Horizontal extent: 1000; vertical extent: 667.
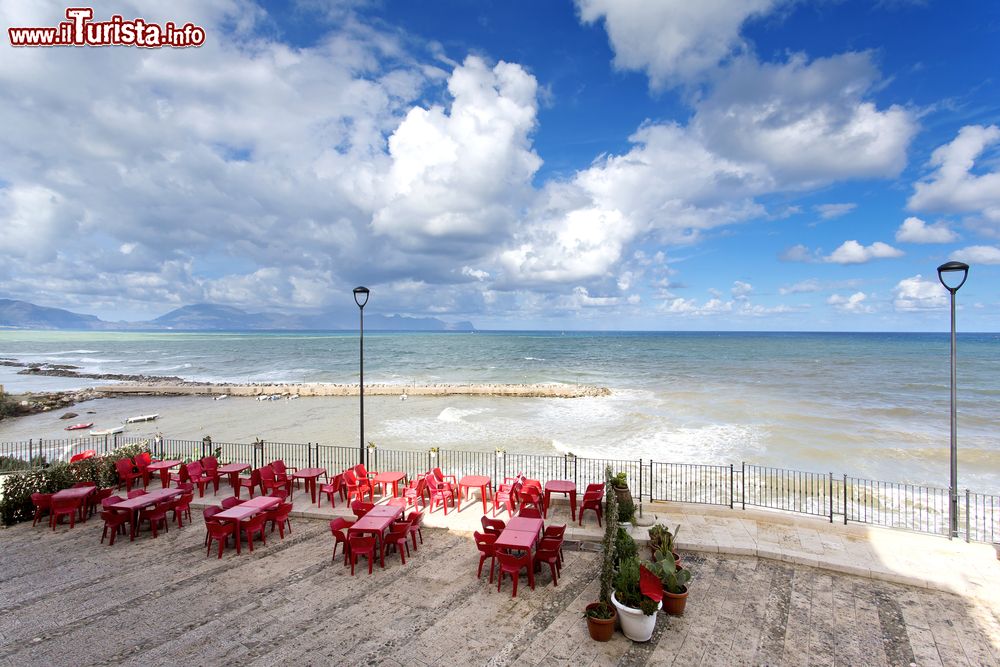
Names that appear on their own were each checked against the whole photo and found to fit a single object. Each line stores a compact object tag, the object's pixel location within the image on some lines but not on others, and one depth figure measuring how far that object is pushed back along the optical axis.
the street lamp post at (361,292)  13.81
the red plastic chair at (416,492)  11.36
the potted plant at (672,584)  6.87
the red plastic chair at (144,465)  13.41
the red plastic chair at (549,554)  7.88
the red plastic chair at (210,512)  9.21
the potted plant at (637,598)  6.24
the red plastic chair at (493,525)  8.61
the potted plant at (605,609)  6.28
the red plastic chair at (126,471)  13.08
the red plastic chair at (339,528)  8.64
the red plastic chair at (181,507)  10.58
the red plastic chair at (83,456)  13.49
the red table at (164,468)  12.68
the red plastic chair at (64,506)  10.38
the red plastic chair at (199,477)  12.55
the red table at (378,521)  8.52
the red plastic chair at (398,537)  8.66
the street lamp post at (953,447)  9.12
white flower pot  6.23
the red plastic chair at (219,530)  8.95
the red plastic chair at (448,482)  11.64
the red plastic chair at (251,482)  12.27
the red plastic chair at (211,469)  12.85
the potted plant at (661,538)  8.35
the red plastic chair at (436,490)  11.39
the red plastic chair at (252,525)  9.20
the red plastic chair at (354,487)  11.67
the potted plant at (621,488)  9.67
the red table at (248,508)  9.14
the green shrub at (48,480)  10.88
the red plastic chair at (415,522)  9.21
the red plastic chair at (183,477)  12.62
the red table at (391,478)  11.96
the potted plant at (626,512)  9.54
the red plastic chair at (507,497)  11.25
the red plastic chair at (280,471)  12.48
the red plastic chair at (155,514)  9.98
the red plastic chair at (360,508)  9.84
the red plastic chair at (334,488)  11.79
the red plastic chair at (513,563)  7.46
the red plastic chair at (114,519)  9.51
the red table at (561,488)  10.68
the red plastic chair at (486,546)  7.95
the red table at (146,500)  9.65
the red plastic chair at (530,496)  10.81
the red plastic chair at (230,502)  10.29
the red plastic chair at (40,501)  10.56
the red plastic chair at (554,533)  8.34
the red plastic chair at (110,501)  9.63
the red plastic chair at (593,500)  10.39
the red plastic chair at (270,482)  12.09
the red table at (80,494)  10.44
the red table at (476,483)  11.48
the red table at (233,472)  12.42
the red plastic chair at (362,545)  8.31
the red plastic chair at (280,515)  9.81
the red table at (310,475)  12.11
